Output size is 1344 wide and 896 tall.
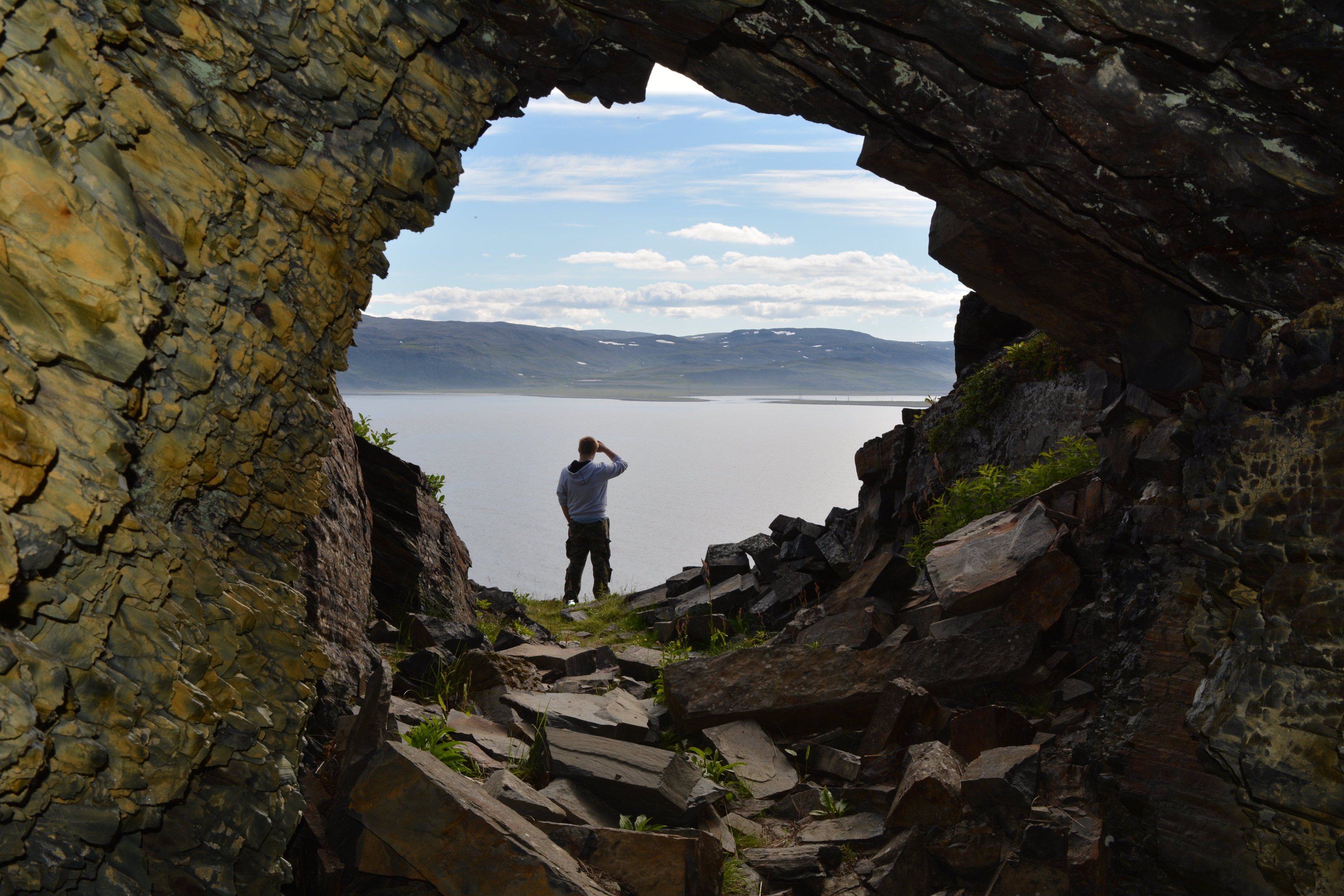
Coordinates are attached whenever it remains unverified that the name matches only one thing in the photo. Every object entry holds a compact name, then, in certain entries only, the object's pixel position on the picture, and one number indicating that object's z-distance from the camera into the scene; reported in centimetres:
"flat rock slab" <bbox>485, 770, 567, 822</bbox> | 434
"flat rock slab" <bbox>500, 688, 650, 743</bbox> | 552
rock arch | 258
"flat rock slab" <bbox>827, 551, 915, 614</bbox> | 744
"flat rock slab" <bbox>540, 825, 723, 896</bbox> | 405
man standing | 1105
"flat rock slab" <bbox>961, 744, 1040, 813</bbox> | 445
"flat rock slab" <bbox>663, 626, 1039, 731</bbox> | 584
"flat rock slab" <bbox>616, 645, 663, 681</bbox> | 729
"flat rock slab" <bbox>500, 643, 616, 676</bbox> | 718
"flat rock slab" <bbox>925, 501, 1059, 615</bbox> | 618
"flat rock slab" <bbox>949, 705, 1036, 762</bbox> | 515
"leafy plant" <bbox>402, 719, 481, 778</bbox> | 486
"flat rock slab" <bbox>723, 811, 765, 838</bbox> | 498
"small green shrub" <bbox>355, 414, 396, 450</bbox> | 966
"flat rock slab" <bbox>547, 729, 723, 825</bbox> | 470
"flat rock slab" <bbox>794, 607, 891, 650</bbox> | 665
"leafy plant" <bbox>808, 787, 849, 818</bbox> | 508
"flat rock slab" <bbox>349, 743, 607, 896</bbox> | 373
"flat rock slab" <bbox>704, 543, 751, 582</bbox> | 1059
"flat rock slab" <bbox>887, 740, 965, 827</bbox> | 455
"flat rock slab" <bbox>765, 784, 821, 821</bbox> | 520
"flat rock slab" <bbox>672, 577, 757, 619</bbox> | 947
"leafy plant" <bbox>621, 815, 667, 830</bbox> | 450
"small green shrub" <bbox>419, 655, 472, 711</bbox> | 605
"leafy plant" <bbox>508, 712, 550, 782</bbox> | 498
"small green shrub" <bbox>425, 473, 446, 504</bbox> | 1075
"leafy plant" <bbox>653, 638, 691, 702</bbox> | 686
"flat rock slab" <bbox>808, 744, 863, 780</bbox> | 536
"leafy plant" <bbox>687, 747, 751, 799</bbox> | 538
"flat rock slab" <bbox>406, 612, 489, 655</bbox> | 694
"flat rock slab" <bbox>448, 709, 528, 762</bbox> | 522
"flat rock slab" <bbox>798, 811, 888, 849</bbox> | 470
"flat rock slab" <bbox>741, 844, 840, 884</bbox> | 444
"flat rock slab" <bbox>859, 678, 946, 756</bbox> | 543
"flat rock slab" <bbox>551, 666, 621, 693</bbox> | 672
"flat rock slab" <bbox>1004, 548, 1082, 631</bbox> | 599
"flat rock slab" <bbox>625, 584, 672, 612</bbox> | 1060
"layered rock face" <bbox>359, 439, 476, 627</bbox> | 762
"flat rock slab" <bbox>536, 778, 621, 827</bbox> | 451
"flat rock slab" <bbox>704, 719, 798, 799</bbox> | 541
